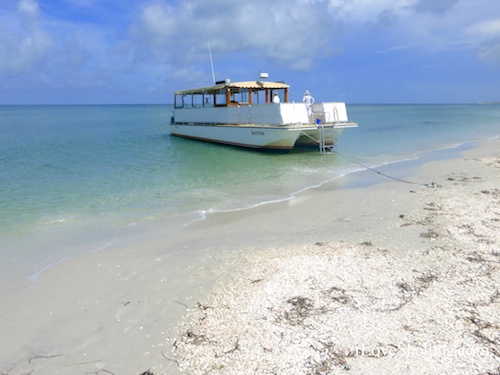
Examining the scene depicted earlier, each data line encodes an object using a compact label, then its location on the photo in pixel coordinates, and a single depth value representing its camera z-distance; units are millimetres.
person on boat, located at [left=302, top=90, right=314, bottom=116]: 21266
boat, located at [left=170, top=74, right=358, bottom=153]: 20391
